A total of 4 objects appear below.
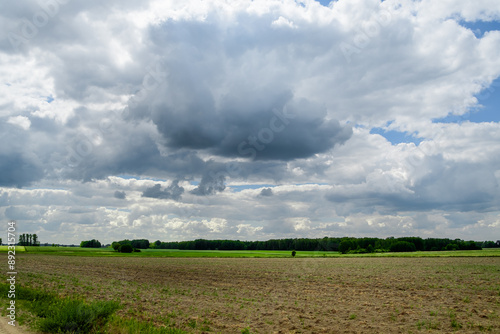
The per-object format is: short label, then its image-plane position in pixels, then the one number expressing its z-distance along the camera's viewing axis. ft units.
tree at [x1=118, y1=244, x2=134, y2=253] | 552.82
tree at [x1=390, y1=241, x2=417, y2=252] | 586.04
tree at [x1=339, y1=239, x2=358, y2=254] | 576.44
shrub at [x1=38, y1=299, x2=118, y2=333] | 52.90
